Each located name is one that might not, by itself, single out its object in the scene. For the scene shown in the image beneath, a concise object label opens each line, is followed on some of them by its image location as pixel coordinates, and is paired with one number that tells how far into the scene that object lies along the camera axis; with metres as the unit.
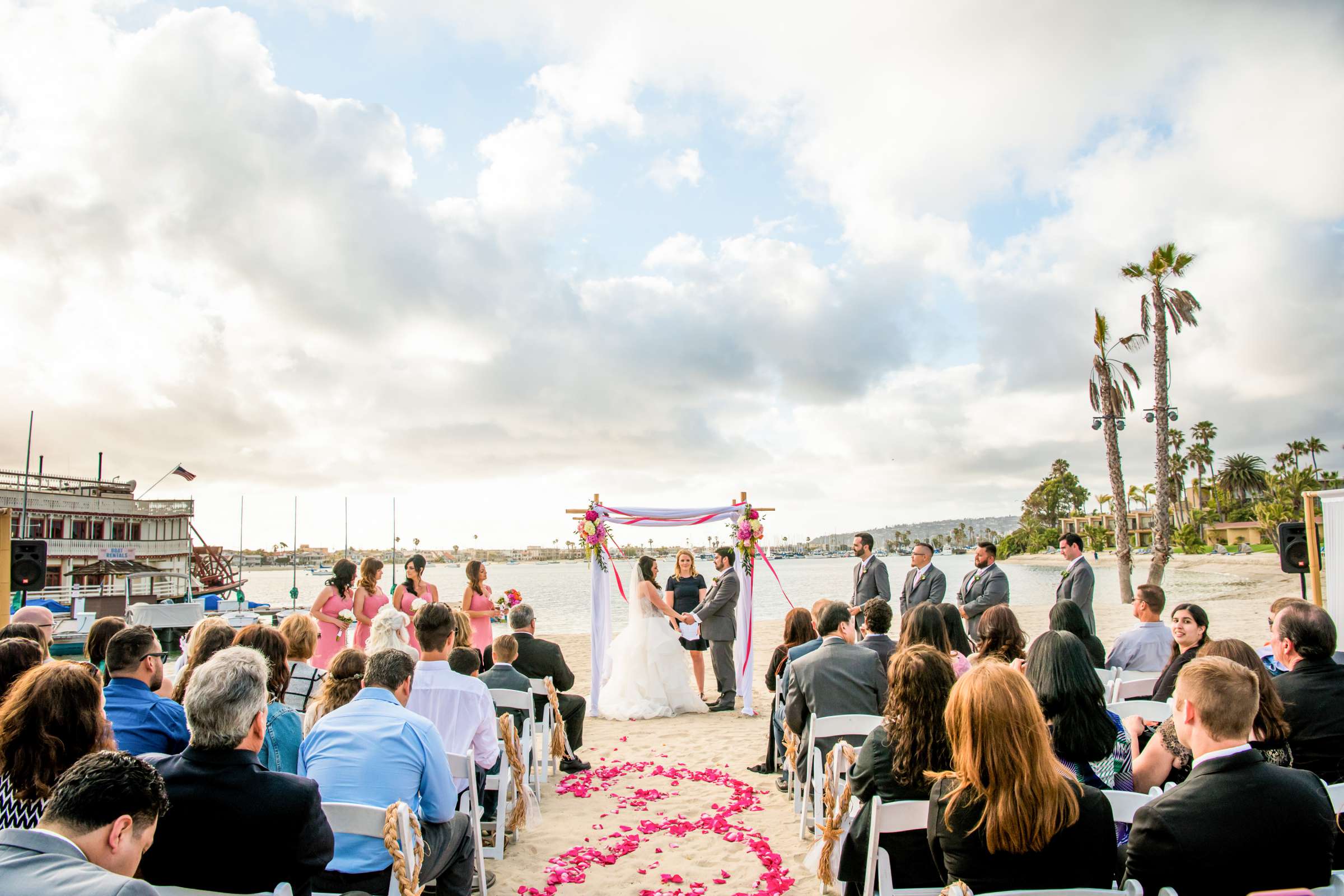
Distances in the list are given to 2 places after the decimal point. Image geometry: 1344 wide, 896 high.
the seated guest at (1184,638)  4.54
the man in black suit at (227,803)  2.36
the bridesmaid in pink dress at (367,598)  7.56
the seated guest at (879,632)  5.21
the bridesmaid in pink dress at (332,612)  7.63
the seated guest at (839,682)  4.79
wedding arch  9.48
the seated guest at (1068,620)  4.79
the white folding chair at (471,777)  3.90
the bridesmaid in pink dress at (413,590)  7.86
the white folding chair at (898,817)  2.93
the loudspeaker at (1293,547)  9.20
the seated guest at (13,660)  3.28
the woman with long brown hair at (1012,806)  2.32
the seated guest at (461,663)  4.93
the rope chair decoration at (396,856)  2.83
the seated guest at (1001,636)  4.42
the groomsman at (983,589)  7.96
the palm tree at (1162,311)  21.64
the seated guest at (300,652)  4.80
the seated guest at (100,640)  4.22
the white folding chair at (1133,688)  5.31
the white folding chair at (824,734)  4.36
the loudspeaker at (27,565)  9.10
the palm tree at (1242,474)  86.94
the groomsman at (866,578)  8.73
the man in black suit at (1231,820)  2.28
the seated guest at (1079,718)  3.25
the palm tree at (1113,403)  22.69
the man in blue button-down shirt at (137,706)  3.15
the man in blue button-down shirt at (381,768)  3.01
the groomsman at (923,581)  8.27
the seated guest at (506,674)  5.61
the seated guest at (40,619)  5.02
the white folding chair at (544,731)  6.07
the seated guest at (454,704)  4.54
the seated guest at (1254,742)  3.10
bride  9.26
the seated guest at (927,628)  4.51
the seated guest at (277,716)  3.22
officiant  9.70
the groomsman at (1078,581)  7.77
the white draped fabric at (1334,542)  8.92
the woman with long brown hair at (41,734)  2.41
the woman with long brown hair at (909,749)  3.06
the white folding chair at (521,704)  5.39
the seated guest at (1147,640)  5.88
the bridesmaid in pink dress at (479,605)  8.23
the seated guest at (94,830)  1.47
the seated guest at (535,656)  6.26
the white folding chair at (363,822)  2.84
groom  9.38
